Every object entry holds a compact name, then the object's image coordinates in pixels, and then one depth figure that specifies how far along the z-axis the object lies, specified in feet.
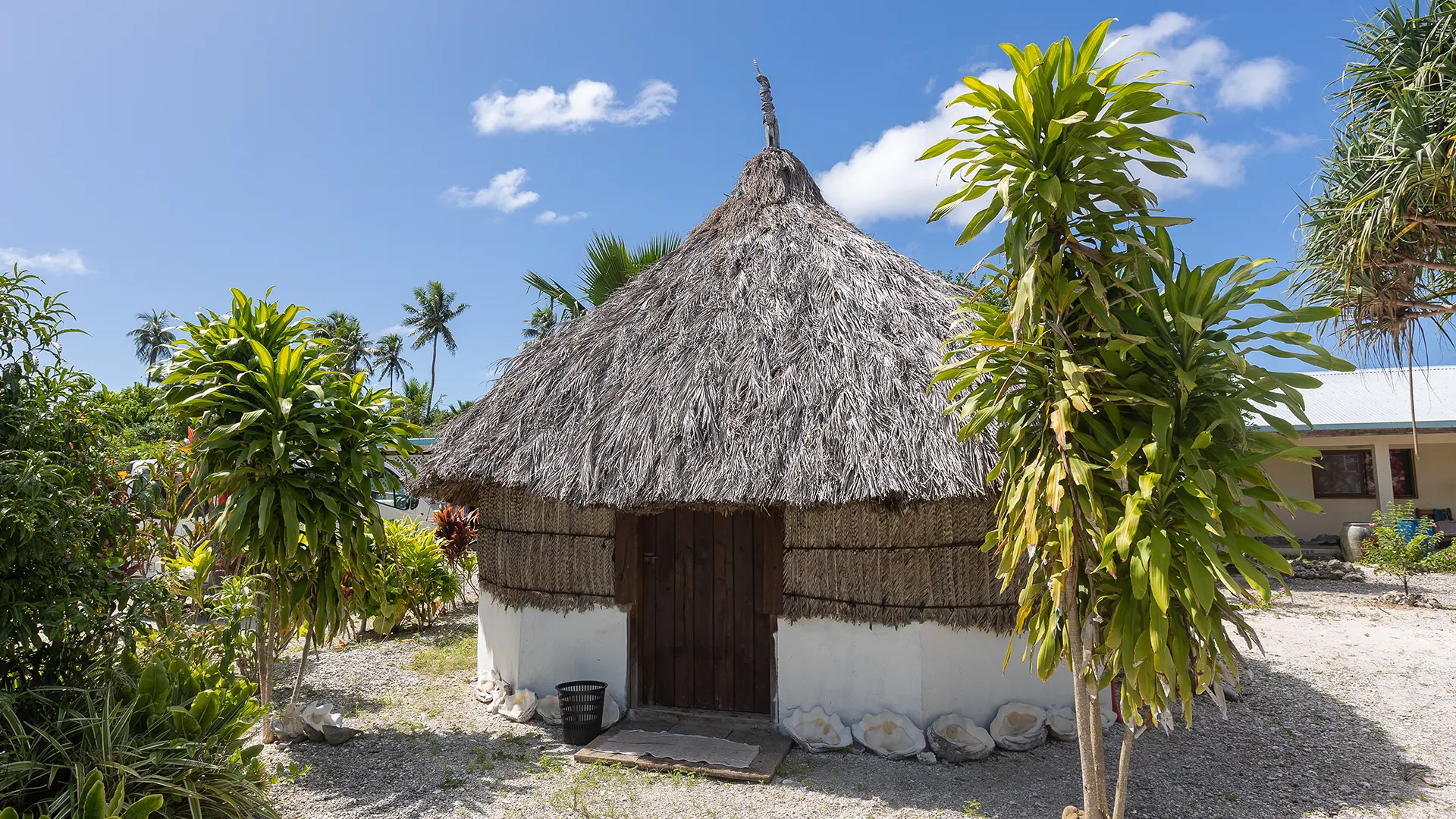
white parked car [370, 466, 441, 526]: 53.35
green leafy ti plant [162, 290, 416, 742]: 15.67
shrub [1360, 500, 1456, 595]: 35.68
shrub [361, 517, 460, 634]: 28.53
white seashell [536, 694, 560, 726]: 18.63
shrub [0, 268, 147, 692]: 9.71
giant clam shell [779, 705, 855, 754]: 16.53
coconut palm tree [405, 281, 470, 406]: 129.08
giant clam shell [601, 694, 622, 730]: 18.17
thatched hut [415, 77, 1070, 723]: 16.40
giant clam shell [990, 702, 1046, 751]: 16.31
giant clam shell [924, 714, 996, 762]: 15.84
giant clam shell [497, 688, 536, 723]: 18.84
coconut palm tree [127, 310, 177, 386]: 162.64
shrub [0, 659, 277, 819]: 9.55
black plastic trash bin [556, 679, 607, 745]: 17.28
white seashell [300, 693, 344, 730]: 17.22
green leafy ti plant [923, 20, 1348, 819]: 9.73
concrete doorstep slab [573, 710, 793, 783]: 15.25
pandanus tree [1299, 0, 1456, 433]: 23.35
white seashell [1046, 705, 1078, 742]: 16.65
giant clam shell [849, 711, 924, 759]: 16.06
